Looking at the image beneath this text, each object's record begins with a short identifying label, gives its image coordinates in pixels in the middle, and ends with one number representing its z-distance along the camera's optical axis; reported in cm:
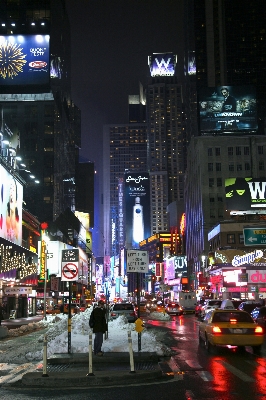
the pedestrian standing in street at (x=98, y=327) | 1766
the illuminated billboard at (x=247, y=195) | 8269
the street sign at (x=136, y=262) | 1888
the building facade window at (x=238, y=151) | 11538
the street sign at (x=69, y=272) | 1923
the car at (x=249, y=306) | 4238
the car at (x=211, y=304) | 4447
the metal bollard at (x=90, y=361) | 1321
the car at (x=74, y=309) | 5701
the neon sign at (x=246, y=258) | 5909
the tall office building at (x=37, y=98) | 11500
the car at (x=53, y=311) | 6254
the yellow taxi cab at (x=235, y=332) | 1911
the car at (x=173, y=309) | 6212
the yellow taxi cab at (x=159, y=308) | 5926
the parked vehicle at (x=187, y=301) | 7025
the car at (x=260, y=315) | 3374
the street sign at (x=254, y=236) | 5672
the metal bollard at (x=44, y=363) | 1315
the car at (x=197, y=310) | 5850
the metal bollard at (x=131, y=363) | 1348
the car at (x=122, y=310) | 4075
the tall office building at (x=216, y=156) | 10512
